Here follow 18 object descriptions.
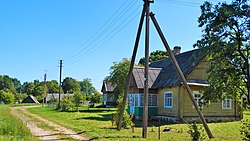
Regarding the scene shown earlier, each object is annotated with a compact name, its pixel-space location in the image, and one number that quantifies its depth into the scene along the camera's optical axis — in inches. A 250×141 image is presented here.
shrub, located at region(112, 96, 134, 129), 733.9
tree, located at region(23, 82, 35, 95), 4413.4
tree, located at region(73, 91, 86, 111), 1679.5
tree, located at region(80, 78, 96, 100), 5148.1
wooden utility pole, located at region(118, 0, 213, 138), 583.2
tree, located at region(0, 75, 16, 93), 5046.3
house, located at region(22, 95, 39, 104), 3603.3
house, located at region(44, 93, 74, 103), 3611.0
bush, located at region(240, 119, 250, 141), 420.7
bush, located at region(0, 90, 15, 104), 3227.4
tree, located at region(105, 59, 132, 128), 1472.3
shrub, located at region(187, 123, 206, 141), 494.9
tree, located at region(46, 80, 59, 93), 4636.3
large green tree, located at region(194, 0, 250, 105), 447.2
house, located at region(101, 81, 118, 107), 2168.1
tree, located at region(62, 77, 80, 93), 4645.7
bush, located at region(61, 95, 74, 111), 1643.7
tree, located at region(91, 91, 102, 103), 2714.8
